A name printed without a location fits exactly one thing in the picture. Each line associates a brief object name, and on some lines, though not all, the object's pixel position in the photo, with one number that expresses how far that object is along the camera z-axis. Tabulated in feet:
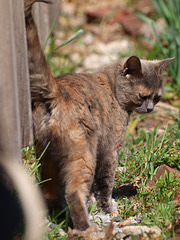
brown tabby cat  15.81
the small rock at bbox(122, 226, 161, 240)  15.65
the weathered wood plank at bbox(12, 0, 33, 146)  15.38
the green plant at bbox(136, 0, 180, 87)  31.33
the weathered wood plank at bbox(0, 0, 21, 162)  14.05
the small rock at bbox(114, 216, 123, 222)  17.95
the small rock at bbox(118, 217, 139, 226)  17.33
